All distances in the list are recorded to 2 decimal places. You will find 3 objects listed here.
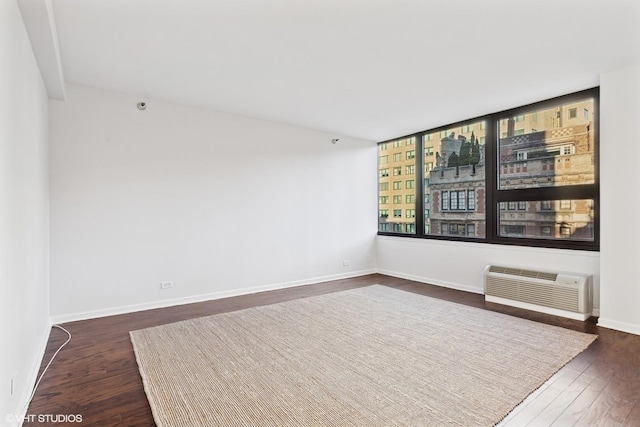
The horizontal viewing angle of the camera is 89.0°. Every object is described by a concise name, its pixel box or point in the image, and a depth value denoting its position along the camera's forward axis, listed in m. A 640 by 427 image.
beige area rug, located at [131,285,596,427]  1.90
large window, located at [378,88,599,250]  3.81
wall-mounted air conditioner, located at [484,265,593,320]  3.51
